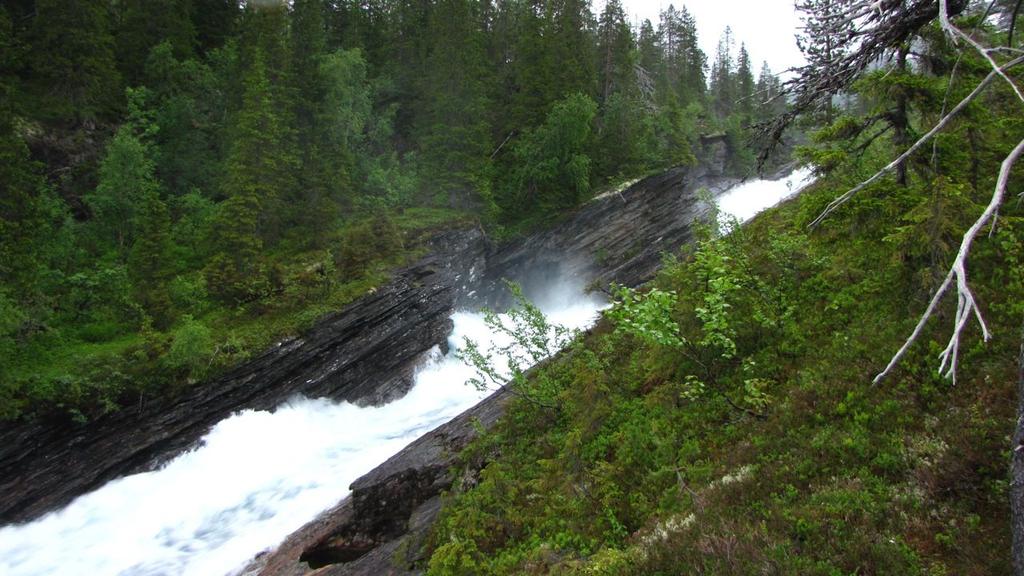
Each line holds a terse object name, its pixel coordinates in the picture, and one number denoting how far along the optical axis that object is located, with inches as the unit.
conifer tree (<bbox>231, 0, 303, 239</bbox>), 840.2
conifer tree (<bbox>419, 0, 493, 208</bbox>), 1125.1
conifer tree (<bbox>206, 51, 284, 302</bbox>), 773.3
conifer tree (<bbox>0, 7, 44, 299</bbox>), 622.6
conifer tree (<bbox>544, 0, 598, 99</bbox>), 1227.9
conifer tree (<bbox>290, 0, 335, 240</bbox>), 899.8
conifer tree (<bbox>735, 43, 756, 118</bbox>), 2105.2
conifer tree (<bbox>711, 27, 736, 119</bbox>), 2440.9
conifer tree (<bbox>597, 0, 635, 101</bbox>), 1376.7
